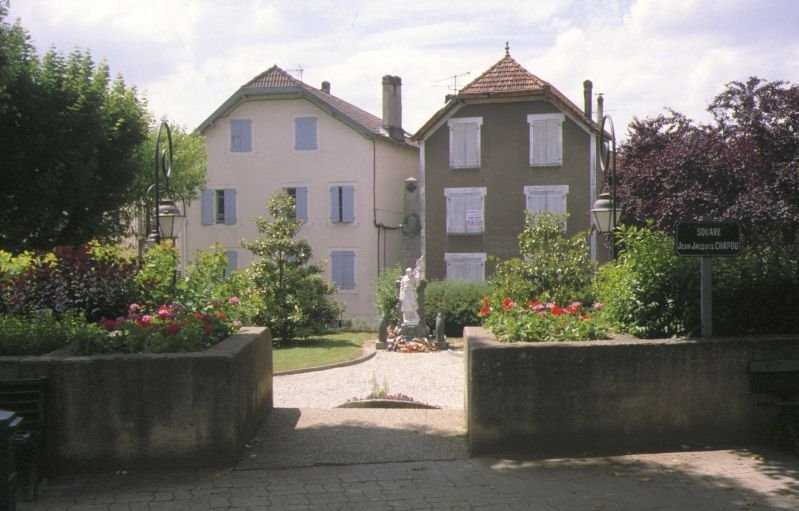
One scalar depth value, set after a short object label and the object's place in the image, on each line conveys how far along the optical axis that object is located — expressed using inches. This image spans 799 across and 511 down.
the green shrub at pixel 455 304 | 1126.4
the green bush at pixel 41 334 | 297.6
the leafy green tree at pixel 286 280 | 1051.9
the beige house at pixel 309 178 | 1432.1
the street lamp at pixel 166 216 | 640.7
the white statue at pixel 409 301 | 1007.0
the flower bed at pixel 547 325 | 315.6
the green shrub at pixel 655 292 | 315.9
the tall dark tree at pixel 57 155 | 589.6
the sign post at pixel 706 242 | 299.1
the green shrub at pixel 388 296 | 1099.7
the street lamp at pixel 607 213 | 584.4
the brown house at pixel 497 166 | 1325.0
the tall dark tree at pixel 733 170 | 1069.8
